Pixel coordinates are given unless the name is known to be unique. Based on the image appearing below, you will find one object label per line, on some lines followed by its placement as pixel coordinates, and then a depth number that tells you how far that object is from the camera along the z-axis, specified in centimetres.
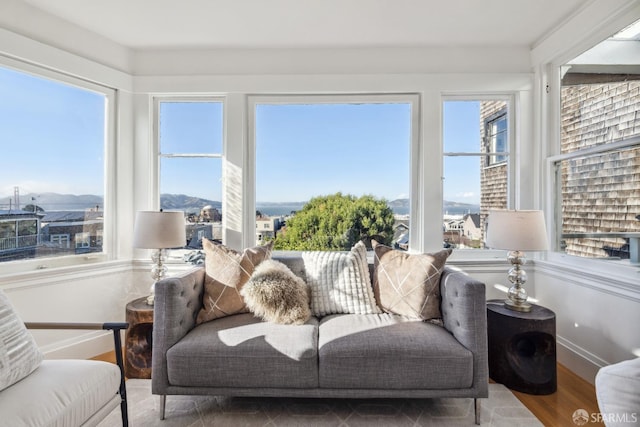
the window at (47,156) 230
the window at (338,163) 294
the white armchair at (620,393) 96
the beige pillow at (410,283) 210
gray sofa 174
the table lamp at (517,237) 215
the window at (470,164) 292
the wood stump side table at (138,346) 223
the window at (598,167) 204
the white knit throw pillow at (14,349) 128
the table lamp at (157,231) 230
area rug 179
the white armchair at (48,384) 118
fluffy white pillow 200
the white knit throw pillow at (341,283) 221
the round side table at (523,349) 206
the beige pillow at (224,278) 212
